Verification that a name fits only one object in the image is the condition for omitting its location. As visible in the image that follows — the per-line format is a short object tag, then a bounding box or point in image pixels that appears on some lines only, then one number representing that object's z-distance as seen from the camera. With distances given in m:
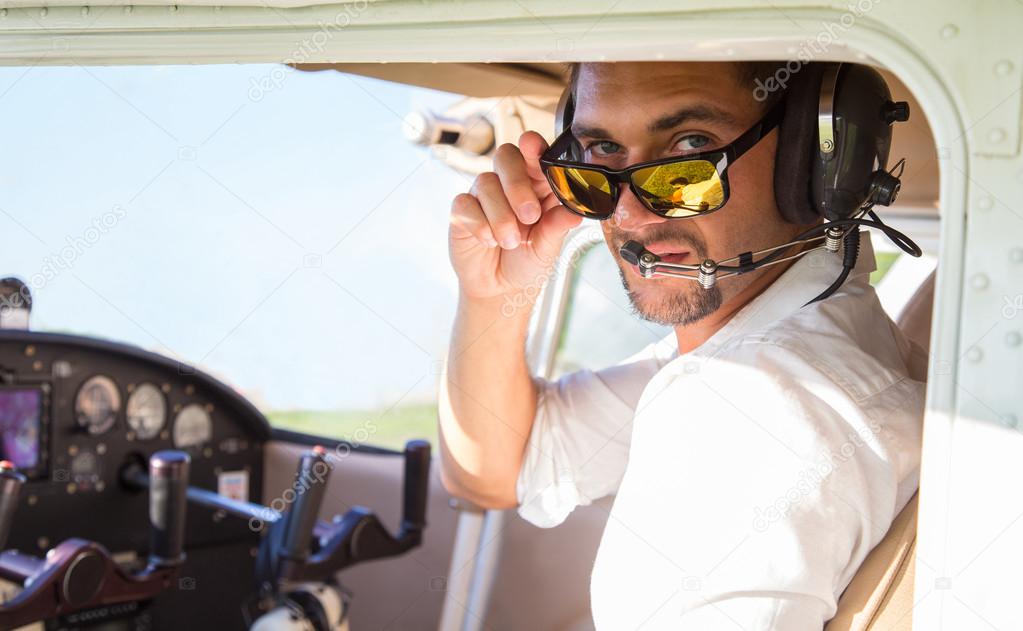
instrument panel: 2.35
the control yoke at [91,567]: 1.87
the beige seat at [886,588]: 0.84
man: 0.84
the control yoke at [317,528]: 2.23
